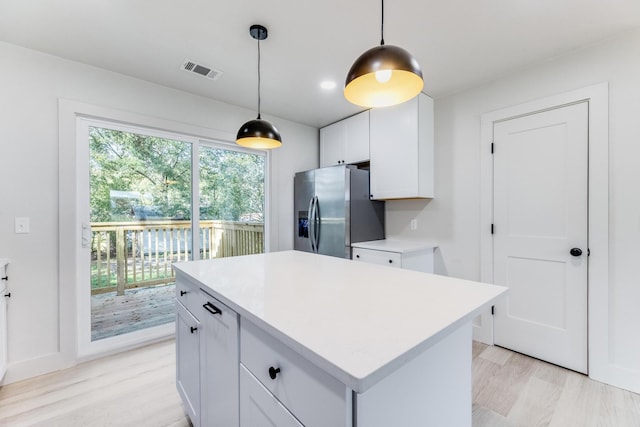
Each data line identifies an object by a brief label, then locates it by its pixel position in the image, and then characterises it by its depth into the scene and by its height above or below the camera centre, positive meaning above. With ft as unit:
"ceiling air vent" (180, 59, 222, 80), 7.72 +4.09
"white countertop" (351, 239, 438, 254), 8.77 -1.13
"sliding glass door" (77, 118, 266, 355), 8.11 -0.27
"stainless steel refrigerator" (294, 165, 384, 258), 10.03 +0.04
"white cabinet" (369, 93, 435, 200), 9.27 +2.15
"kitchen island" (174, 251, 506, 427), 2.19 -1.27
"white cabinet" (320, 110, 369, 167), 11.03 +3.01
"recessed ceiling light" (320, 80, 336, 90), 8.79 +4.08
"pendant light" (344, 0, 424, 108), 3.44 +1.80
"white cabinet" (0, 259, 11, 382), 6.32 -2.40
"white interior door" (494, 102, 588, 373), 7.09 -0.58
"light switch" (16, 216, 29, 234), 6.88 -0.31
